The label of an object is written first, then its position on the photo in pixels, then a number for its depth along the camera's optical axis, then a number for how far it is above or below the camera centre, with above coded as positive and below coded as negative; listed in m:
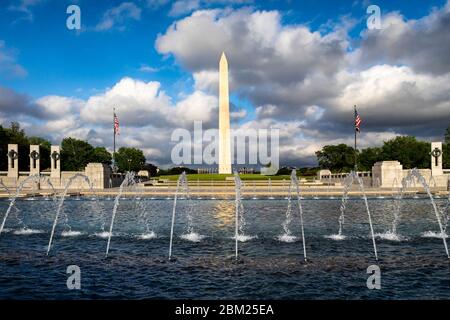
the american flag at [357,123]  44.06 +4.77
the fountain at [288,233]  12.99 -2.01
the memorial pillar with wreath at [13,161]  49.84 +1.48
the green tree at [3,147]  71.88 +4.41
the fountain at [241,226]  13.41 -2.00
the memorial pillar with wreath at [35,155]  50.51 +2.13
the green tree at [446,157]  79.81 +2.30
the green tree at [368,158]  96.90 +2.82
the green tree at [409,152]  85.94 +3.55
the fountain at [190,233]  13.12 -1.99
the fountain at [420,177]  14.41 -0.23
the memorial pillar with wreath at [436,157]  47.62 +1.39
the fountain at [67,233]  12.14 -2.00
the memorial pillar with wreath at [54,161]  49.59 +1.33
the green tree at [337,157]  100.15 +3.14
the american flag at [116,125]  49.03 +5.32
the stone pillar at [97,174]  46.97 -0.12
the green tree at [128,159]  115.25 +3.59
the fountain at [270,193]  31.46 -1.72
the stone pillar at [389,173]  45.97 -0.30
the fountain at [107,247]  11.14 -2.01
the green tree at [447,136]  84.51 +6.51
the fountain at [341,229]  11.52 -2.02
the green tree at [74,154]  92.94 +4.10
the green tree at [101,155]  102.88 +4.28
